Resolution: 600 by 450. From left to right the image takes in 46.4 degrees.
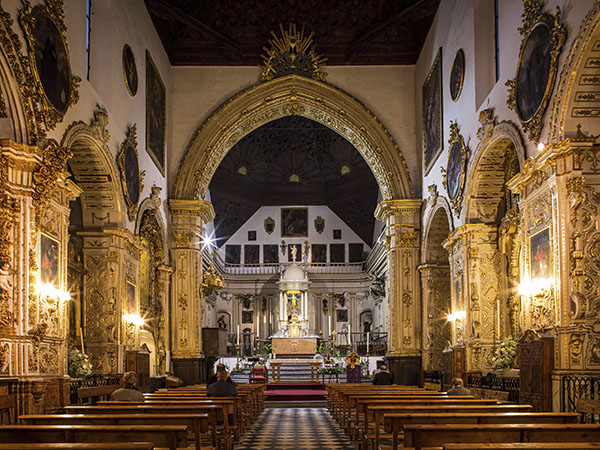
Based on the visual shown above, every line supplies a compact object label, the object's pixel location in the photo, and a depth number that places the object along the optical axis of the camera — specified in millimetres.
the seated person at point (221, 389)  12047
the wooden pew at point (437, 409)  8609
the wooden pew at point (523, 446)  5215
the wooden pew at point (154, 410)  8859
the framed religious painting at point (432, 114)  20203
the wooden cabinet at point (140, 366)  16359
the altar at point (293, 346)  30781
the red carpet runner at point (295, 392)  20984
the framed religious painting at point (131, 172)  16812
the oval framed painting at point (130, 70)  17672
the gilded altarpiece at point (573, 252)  10523
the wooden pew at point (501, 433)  6348
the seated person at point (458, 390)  11586
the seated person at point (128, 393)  10969
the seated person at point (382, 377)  16578
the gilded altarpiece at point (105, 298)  16047
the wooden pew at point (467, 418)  7395
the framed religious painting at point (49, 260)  11625
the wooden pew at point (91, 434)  6496
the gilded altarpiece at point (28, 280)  10305
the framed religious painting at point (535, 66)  11141
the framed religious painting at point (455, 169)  17000
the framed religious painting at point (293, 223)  42219
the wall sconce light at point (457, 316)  16984
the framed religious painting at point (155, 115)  20281
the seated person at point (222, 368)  12312
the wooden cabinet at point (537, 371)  10711
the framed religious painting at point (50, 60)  11102
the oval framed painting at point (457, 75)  17422
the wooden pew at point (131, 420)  7598
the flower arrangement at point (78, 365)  13992
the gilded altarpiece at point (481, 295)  16125
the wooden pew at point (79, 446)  5148
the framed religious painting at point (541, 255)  11477
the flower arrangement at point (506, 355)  14328
